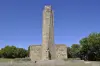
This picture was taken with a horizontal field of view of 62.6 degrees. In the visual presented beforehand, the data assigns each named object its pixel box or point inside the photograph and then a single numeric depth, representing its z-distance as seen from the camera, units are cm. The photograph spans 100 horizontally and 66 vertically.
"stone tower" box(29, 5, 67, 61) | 1672
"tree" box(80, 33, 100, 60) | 2346
